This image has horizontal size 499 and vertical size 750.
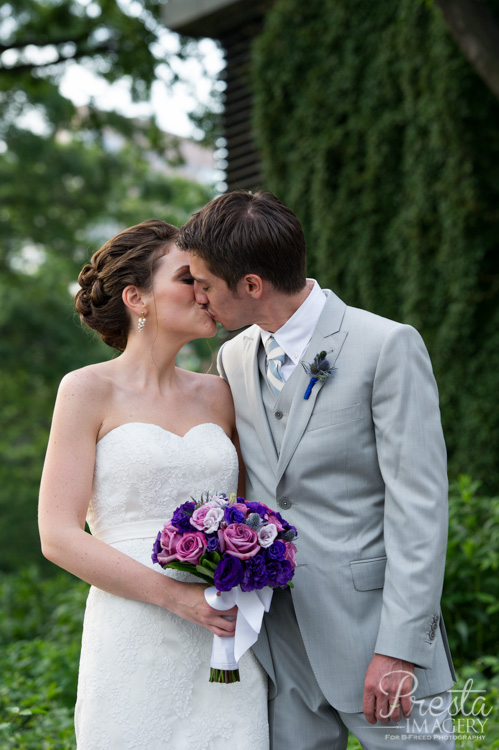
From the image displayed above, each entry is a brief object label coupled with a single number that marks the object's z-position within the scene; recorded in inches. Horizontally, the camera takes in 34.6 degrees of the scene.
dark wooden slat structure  363.3
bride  110.6
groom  104.1
